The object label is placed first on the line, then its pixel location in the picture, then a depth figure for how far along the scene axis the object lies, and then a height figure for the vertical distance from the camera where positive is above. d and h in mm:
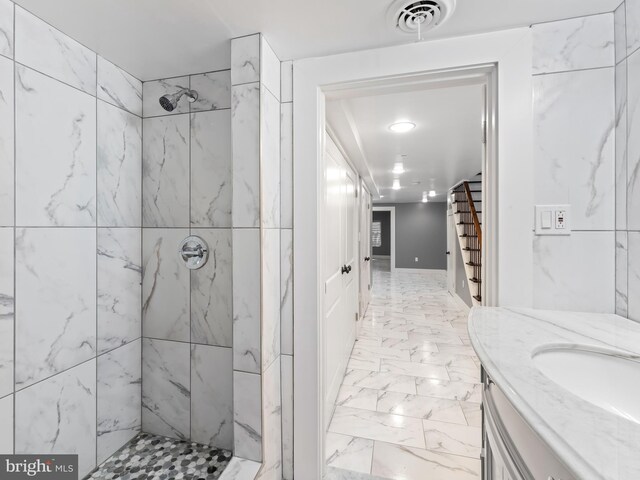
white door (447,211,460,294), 5461 -210
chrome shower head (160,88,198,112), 1432 +678
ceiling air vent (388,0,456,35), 1041 +830
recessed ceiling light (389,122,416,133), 2392 +938
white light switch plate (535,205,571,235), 1147 +83
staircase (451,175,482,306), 4051 +181
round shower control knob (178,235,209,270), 1554 -70
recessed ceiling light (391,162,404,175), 3804 +976
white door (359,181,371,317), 4020 -121
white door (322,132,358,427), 2076 -244
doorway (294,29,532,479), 1176 +399
